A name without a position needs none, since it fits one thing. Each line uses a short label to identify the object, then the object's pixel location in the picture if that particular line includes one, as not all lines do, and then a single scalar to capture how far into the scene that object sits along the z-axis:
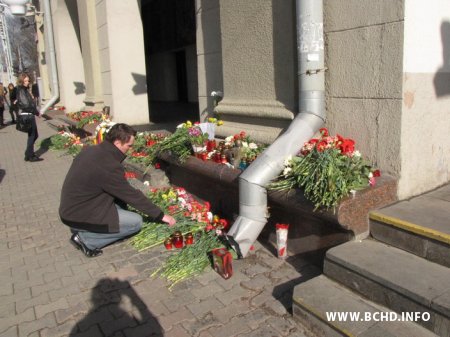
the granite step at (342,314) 2.38
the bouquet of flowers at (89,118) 9.72
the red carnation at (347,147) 3.53
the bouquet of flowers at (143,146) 6.31
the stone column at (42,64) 18.88
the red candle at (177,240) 3.98
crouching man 3.69
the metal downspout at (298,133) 3.63
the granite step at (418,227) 2.76
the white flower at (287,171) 3.59
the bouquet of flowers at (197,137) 5.03
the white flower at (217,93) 5.74
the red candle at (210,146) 4.96
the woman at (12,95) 13.46
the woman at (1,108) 16.88
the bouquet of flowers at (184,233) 3.55
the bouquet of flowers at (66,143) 9.48
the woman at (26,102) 8.45
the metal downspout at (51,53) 13.87
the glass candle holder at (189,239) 3.97
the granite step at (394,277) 2.30
